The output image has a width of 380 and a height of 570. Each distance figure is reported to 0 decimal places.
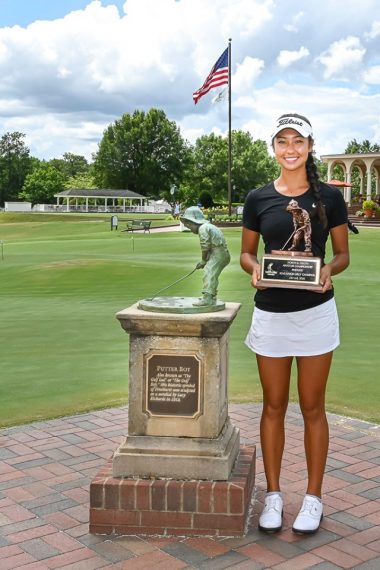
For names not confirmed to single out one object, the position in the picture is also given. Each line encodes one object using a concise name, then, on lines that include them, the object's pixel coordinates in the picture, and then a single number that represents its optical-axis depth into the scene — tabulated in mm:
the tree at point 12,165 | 99938
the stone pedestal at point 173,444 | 4004
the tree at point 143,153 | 83312
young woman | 3787
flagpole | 39969
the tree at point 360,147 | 119138
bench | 37281
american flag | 30461
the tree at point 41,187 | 92875
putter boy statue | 4199
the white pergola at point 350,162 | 50906
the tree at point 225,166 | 79125
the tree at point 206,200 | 59394
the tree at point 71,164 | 122688
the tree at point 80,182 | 101625
